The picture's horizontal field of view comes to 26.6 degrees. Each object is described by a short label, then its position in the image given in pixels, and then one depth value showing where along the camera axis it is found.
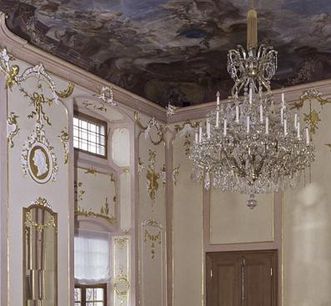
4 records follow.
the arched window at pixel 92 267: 9.52
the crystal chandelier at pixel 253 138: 6.93
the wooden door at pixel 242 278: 10.31
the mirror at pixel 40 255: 7.98
